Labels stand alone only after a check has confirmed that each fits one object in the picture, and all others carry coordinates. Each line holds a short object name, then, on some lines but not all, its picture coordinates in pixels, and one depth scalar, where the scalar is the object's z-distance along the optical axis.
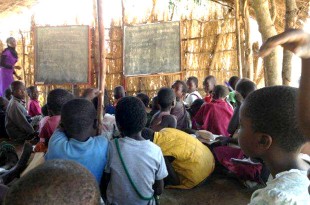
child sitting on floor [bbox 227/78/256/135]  3.61
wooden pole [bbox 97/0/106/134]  2.60
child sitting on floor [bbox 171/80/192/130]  4.44
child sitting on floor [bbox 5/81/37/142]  4.84
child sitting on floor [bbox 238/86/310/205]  1.40
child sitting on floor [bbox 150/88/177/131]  3.64
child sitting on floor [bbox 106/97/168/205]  2.25
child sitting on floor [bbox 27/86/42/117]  6.03
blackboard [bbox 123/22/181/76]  9.21
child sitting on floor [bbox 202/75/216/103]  5.71
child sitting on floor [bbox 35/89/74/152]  2.96
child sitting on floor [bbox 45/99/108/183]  2.23
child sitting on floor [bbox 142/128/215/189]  3.00
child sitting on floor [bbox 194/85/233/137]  4.19
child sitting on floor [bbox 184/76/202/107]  5.75
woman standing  7.71
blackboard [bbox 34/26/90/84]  9.46
